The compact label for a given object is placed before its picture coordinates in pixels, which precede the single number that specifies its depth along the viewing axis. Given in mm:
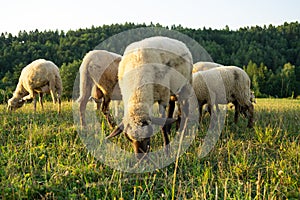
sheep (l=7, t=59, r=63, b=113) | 8634
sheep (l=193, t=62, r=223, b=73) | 8773
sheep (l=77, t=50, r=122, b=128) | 5797
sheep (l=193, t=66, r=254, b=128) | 6914
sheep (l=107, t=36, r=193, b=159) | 3535
